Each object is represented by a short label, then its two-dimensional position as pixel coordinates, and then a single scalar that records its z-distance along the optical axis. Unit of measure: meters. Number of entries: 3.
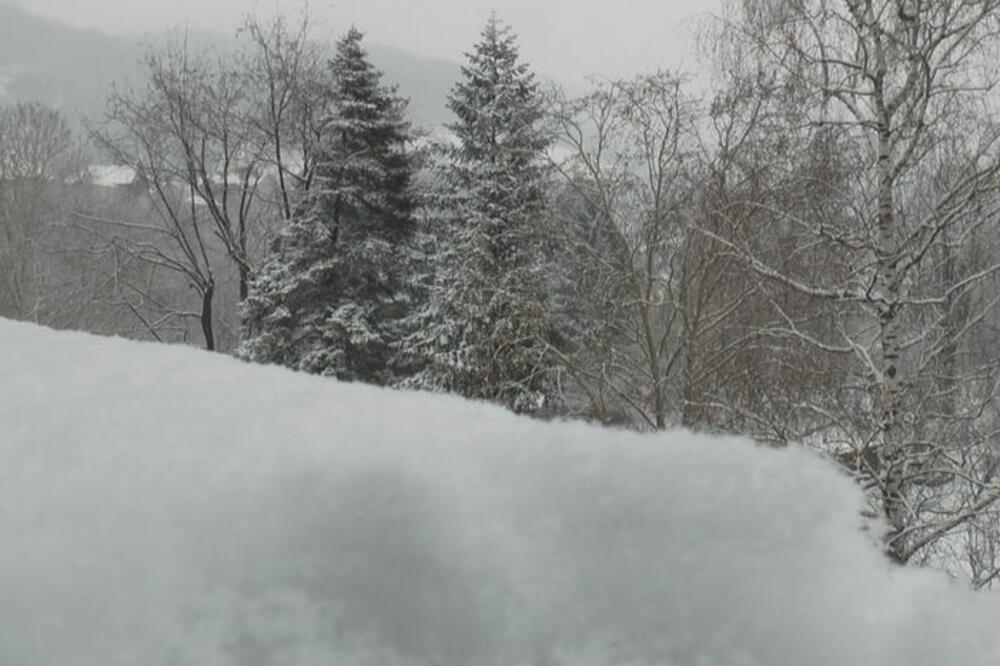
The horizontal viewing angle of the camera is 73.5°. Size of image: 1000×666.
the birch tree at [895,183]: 4.95
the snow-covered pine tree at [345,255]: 14.35
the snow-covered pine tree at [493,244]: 11.28
